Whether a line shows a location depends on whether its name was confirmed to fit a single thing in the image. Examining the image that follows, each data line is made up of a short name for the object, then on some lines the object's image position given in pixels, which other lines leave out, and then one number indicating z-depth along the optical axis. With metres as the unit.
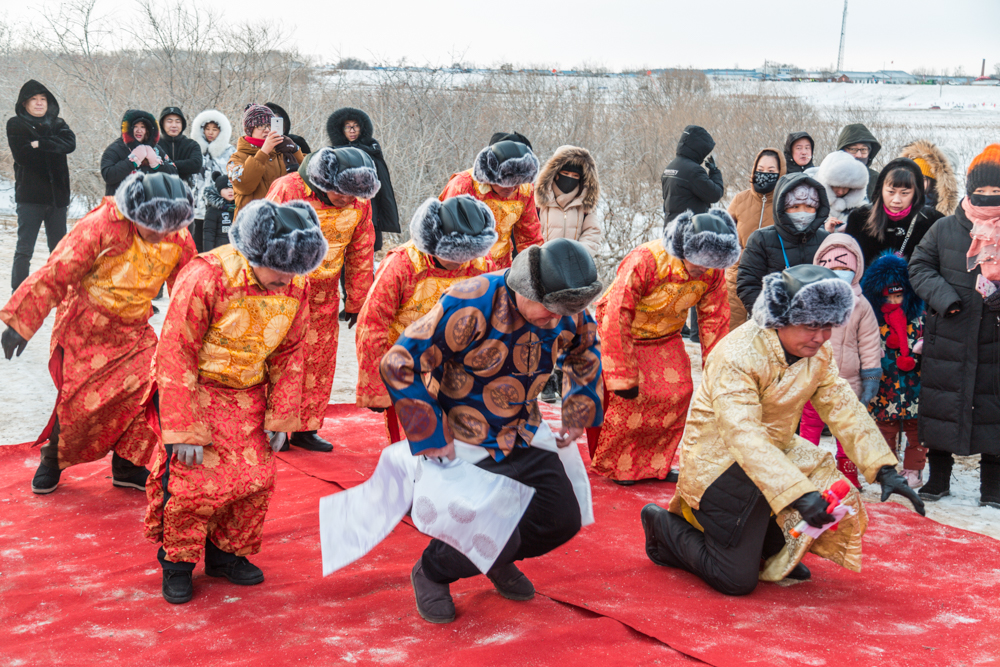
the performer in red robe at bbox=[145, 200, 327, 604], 2.88
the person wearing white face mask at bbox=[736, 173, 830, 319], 4.59
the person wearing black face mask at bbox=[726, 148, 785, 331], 5.78
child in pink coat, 4.24
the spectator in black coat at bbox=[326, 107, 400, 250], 6.19
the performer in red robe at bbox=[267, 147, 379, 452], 4.25
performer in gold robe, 2.84
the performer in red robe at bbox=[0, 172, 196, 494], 3.50
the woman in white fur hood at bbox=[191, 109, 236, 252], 7.25
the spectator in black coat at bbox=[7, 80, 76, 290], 6.85
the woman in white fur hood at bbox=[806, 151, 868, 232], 4.99
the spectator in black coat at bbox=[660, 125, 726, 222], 6.38
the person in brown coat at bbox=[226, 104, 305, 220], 5.78
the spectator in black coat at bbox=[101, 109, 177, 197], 6.75
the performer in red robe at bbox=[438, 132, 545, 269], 4.62
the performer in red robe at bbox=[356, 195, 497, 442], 3.75
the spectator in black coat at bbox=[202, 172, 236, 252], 6.98
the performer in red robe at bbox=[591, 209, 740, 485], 3.97
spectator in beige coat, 5.51
